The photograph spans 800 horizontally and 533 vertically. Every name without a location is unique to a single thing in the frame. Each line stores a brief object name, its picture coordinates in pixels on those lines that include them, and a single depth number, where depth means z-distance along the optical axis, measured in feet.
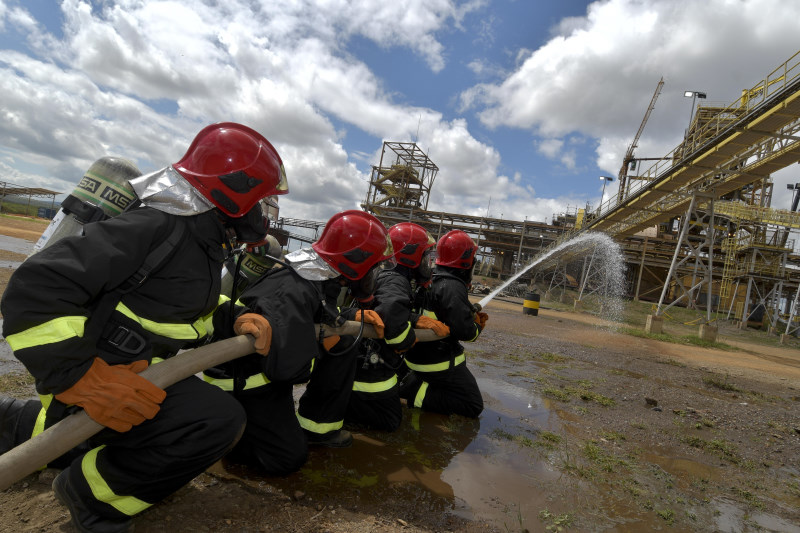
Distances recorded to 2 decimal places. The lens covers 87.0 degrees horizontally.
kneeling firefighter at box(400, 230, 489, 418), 12.92
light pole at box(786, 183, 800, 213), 106.34
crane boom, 137.96
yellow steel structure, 31.63
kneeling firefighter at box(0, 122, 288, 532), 5.10
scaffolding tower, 130.11
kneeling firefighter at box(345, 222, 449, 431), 11.02
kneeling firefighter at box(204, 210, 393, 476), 7.72
